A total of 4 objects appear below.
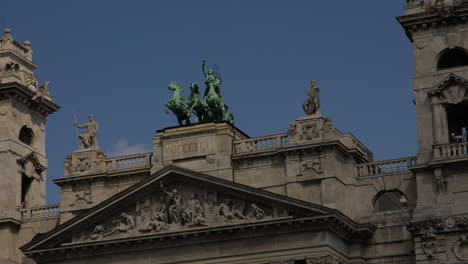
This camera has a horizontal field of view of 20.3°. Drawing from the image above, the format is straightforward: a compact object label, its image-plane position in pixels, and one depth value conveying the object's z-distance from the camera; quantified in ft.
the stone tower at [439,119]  208.33
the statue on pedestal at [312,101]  222.28
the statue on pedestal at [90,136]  238.48
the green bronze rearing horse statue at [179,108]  232.94
